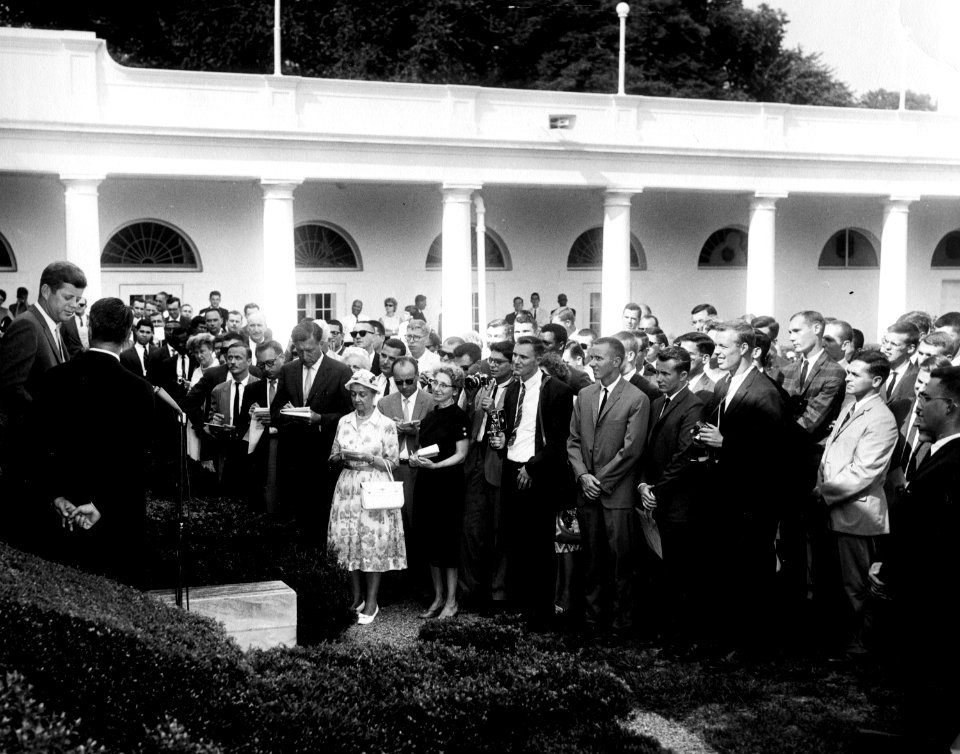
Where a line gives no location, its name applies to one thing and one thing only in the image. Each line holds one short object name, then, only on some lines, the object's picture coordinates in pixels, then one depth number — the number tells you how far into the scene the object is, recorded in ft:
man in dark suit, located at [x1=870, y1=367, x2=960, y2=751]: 17.85
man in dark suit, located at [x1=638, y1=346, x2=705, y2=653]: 25.68
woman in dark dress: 28.48
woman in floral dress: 27.96
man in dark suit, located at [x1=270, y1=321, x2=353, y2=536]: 31.73
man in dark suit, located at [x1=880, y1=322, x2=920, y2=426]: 28.02
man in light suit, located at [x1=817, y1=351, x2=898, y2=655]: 24.24
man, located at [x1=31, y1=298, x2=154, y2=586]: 18.88
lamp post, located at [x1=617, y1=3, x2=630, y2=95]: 82.75
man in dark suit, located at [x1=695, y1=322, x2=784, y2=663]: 25.02
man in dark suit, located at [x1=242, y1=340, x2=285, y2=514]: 32.76
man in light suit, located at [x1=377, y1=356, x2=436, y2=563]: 29.86
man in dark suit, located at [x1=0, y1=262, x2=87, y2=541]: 20.04
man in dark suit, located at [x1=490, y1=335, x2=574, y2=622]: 28.27
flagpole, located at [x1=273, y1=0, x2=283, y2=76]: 74.80
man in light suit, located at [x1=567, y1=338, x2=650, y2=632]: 26.48
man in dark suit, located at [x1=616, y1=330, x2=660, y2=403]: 28.94
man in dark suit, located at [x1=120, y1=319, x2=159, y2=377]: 37.86
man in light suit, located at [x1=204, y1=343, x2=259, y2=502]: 33.88
